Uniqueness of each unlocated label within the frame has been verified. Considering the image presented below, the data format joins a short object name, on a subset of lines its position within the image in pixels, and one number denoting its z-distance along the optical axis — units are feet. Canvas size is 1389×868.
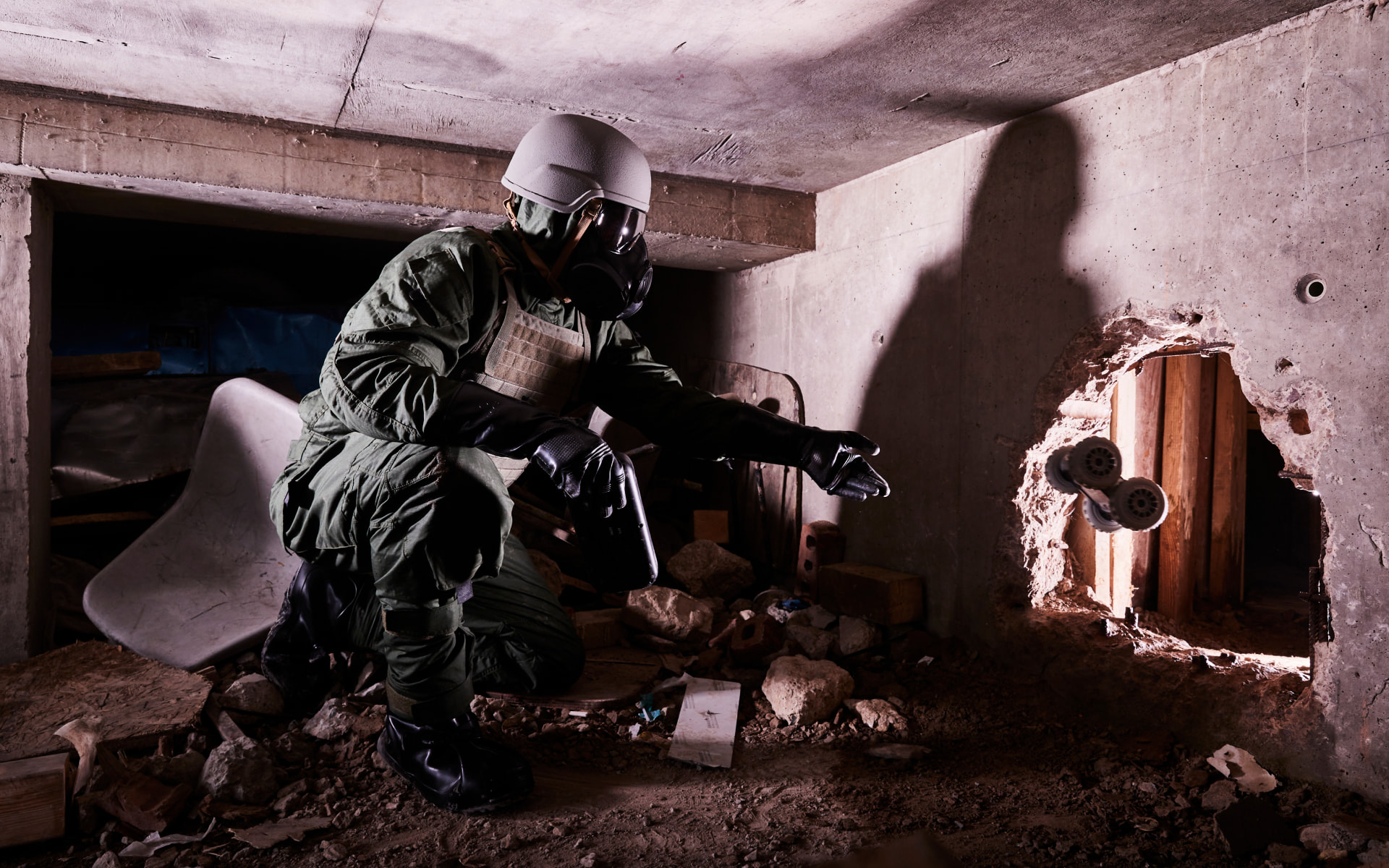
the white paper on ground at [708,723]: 8.50
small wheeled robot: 9.34
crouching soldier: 6.60
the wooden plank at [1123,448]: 11.77
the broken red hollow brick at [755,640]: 10.81
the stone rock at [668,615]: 11.69
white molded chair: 10.52
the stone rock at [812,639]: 11.15
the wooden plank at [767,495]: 14.49
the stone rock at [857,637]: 11.17
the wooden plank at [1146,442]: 13.65
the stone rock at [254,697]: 8.82
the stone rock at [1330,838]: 6.39
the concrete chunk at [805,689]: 9.25
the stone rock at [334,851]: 6.35
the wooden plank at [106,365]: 13.17
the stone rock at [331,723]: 8.39
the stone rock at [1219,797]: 7.20
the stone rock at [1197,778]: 7.60
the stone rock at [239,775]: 7.14
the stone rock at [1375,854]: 6.20
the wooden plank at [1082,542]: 11.88
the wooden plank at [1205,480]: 14.66
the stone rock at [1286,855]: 6.44
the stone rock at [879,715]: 9.18
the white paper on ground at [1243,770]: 7.43
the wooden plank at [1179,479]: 13.98
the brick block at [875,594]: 11.34
